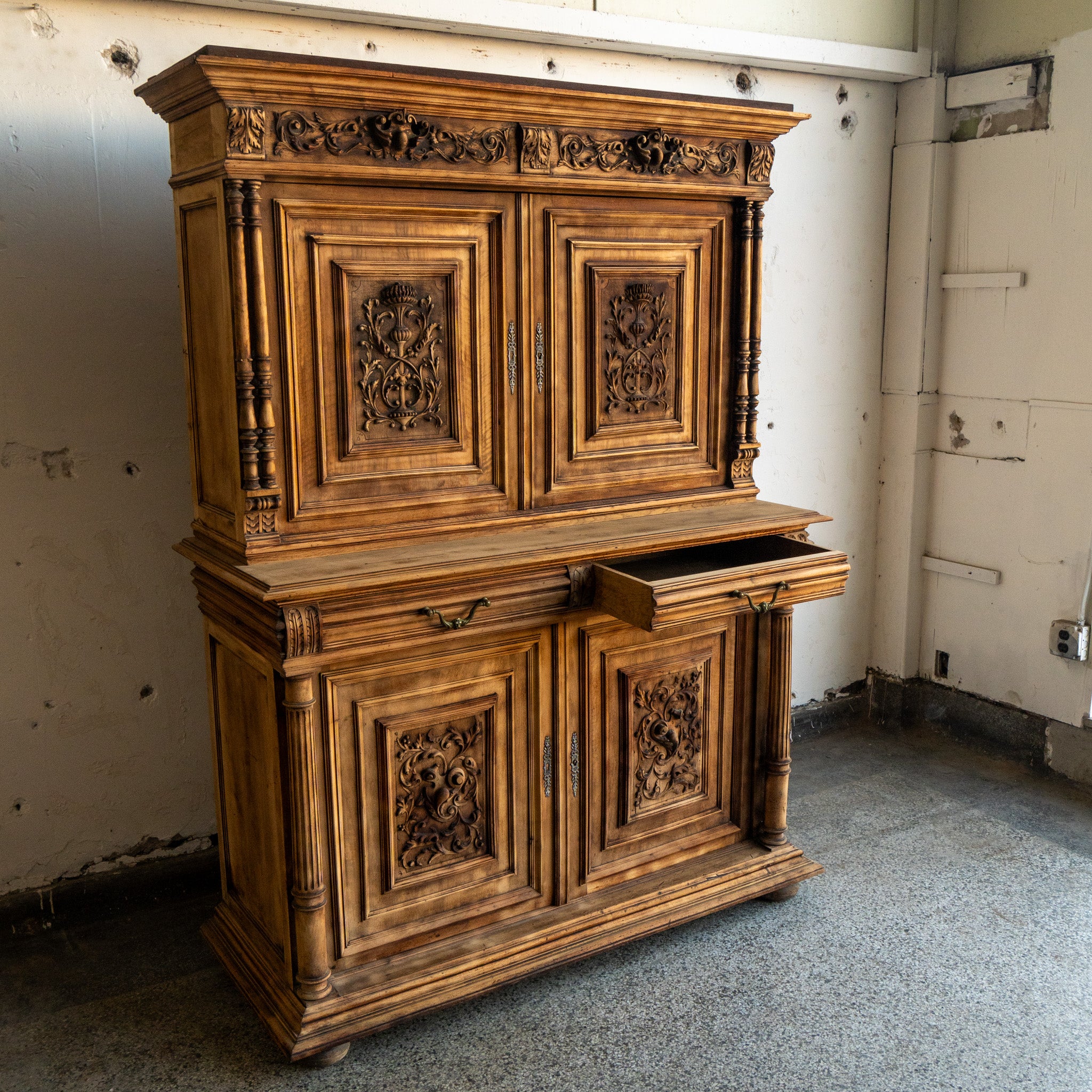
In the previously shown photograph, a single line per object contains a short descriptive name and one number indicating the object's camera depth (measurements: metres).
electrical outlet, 3.37
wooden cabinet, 2.05
